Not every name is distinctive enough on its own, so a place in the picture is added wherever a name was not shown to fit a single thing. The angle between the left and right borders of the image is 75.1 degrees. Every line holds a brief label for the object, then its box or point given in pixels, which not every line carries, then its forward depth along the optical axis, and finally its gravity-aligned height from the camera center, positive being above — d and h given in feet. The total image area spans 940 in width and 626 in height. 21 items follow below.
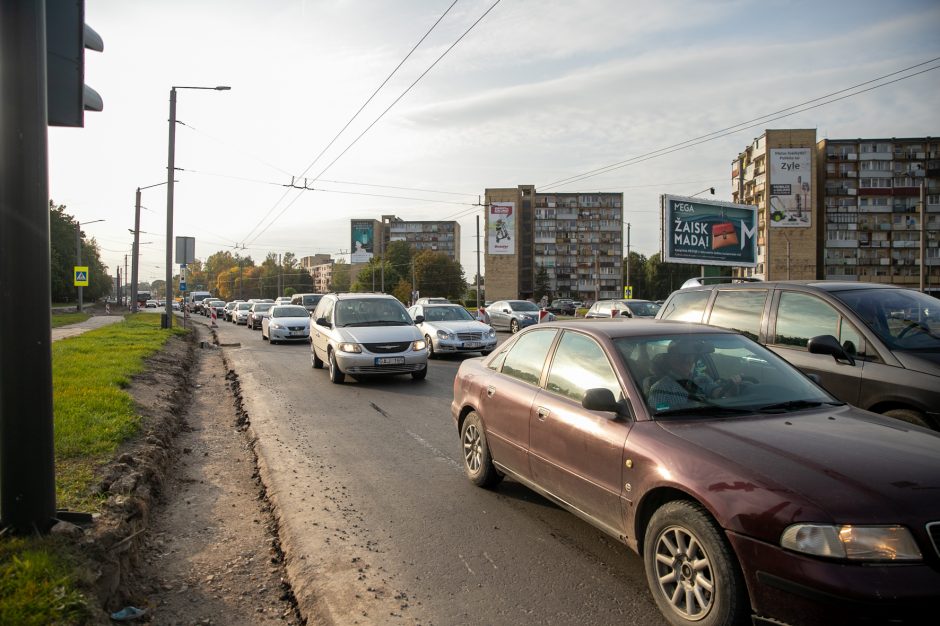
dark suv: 15.69 -1.13
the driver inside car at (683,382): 11.66 -1.71
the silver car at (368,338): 36.58 -2.59
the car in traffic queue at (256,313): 105.40 -2.98
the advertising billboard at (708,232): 114.21 +12.20
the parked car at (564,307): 224.98 -4.23
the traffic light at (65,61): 11.88 +4.62
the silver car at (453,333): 50.96 -3.08
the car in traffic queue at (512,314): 88.43 -2.74
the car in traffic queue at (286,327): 70.08 -3.58
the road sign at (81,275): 108.92 +3.86
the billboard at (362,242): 314.14 +28.39
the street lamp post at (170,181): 77.41 +14.59
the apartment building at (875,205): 289.33 +43.33
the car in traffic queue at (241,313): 129.59 -3.56
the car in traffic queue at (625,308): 66.69 -1.42
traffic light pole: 10.61 +0.43
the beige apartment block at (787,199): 247.09 +39.99
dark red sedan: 7.76 -2.72
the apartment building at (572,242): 419.13 +37.47
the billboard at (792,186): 246.47 +44.32
